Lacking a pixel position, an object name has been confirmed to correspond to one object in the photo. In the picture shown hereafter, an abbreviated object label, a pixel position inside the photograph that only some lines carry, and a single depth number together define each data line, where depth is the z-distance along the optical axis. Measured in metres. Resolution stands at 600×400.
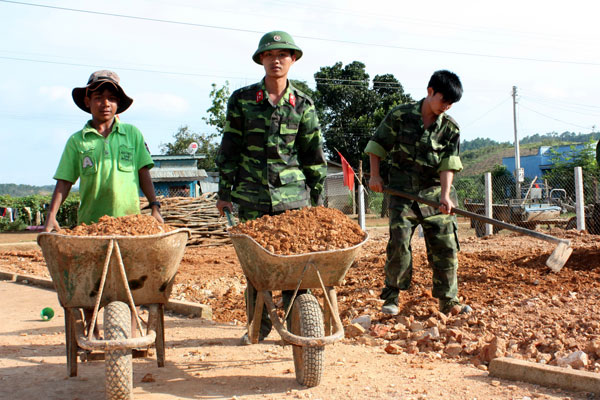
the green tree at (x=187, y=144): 51.81
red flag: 15.97
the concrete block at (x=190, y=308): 5.57
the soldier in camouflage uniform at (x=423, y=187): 4.81
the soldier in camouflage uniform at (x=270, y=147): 4.18
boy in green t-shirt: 3.95
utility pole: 28.71
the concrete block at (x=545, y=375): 3.12
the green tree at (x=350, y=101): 37.31
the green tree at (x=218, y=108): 33.61
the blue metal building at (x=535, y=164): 47.36
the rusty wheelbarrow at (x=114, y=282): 2.97
